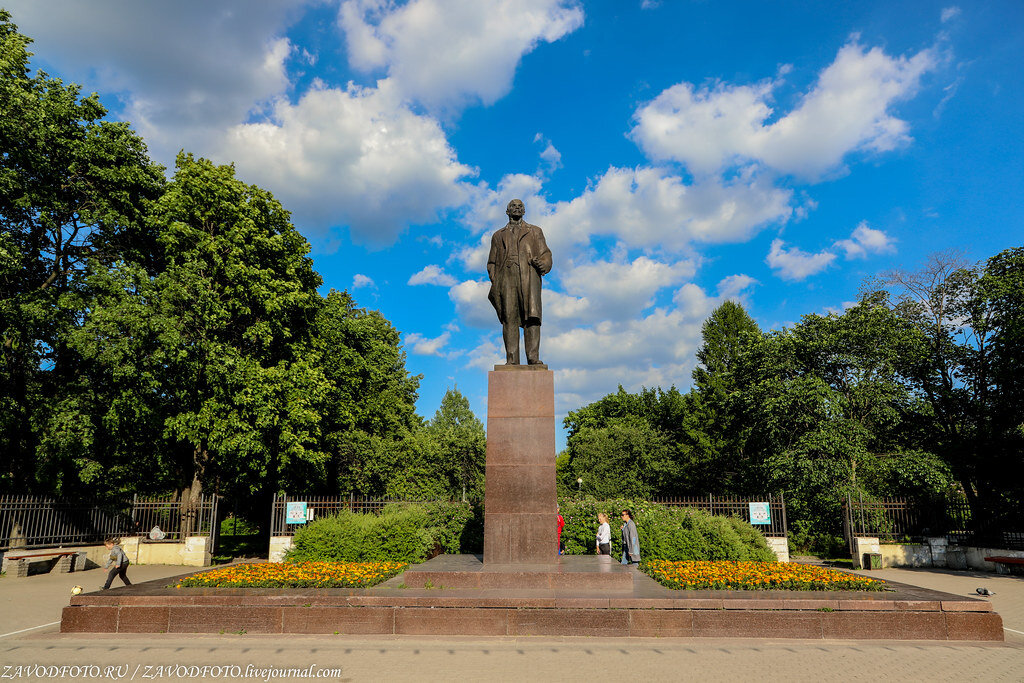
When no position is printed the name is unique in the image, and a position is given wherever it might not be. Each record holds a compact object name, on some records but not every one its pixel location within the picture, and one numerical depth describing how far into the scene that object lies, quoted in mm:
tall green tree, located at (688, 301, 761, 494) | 30531
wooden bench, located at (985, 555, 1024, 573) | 16344
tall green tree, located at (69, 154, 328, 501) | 18172
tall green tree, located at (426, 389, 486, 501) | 25491
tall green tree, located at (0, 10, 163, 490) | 17422
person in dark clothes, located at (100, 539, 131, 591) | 10500
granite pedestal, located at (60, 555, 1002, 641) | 7906
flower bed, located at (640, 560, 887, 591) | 8961
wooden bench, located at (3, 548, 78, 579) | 15797
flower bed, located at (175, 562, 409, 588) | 9383
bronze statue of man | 10820
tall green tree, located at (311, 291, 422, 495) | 25500
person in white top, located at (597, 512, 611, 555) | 13047
